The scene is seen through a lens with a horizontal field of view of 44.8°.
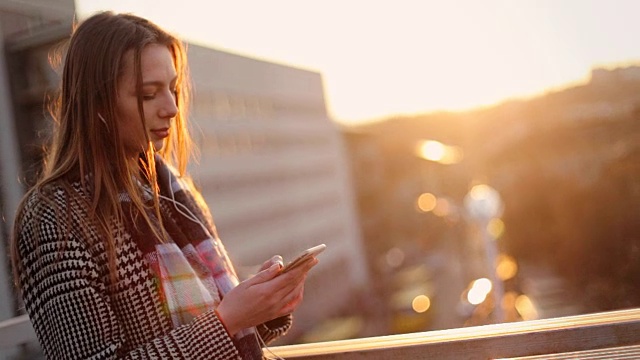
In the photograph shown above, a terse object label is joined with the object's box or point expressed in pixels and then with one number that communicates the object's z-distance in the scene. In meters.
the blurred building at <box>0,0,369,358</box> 26.17
